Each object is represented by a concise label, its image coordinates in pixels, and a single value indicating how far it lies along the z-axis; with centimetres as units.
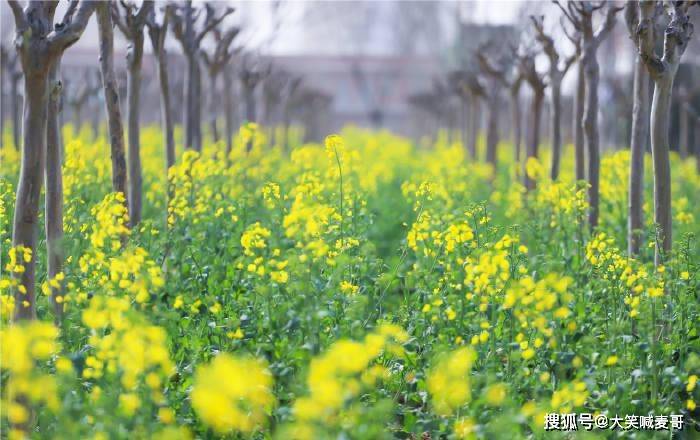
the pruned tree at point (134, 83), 1575
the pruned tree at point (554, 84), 2087
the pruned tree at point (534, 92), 2337
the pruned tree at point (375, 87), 10251
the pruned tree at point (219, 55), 2539
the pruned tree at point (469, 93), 3331
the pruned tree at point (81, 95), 3891
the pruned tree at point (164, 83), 1787
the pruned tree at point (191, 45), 2166
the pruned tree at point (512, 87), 2778
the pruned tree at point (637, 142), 1446
